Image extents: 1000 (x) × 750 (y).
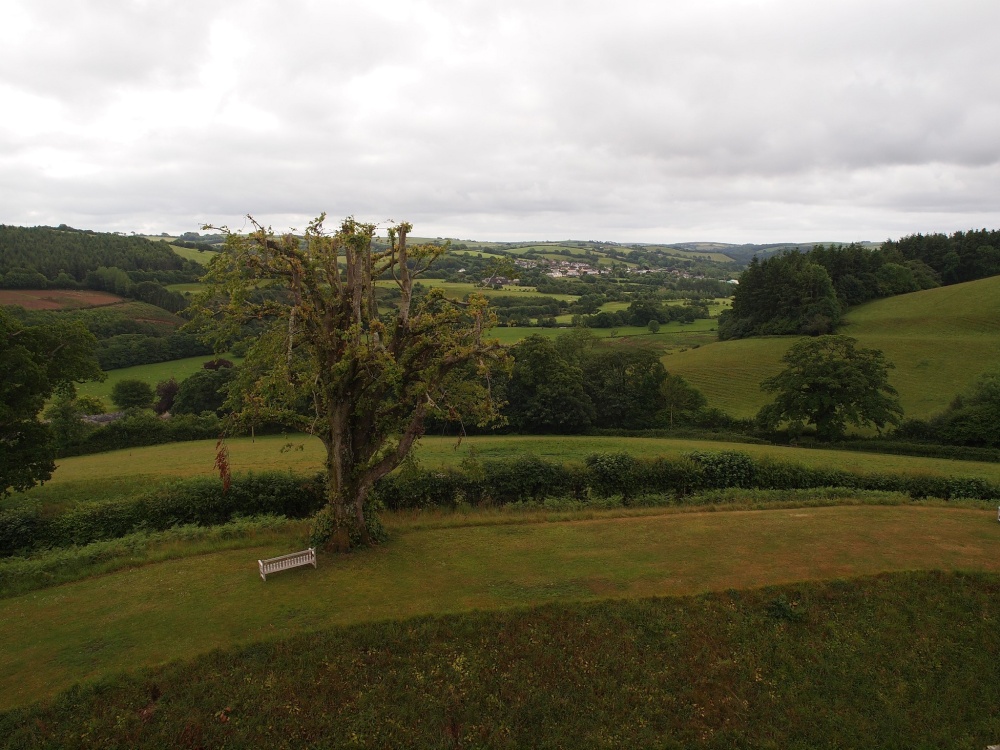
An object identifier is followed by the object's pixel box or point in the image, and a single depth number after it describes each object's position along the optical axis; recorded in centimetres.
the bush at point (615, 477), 2398
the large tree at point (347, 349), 1365
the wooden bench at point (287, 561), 1370
